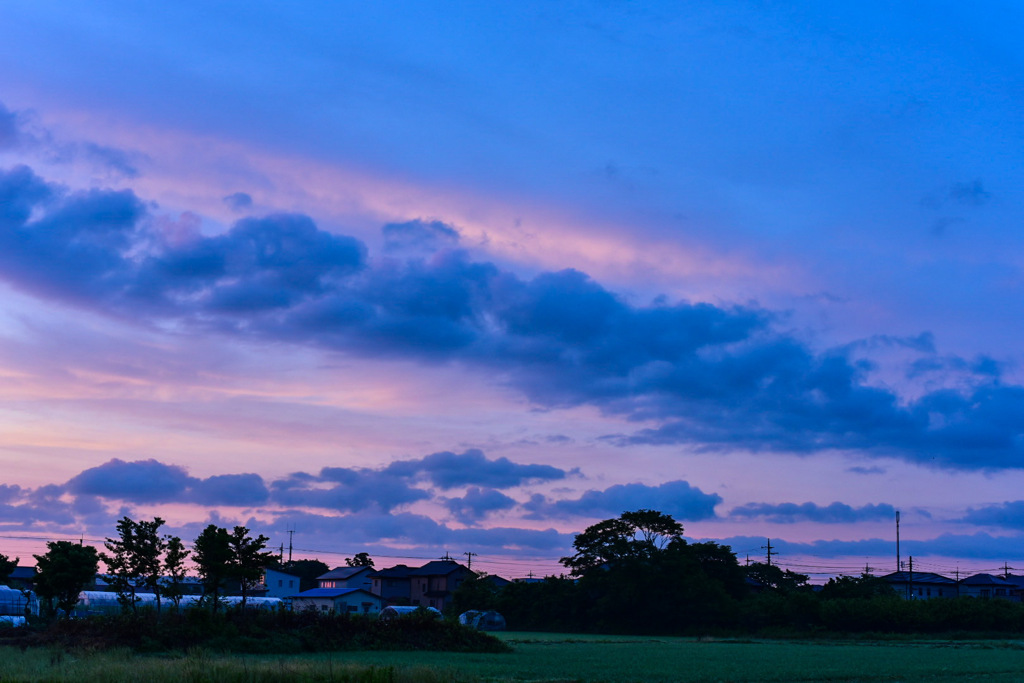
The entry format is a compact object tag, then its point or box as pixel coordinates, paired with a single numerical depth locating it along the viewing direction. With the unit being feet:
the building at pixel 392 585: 401.70
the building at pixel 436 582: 390.01
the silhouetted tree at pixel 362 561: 531.09
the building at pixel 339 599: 313.53
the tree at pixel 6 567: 196.75
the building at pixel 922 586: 383.69
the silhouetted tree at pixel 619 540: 283.79
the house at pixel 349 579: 400.26
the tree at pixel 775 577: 385.29
